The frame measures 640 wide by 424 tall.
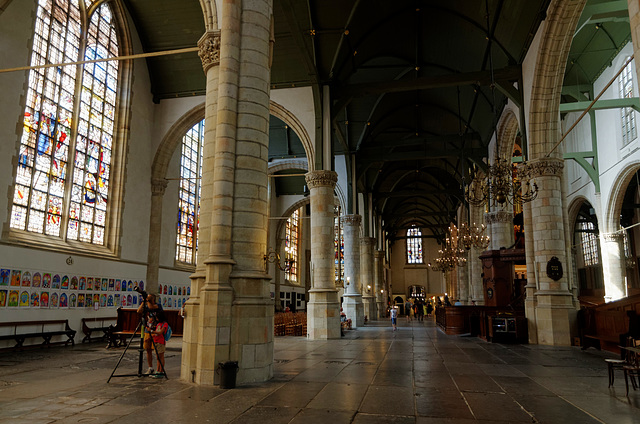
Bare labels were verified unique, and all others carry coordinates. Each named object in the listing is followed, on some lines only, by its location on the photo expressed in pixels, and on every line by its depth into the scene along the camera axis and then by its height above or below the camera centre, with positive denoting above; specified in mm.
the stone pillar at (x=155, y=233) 18609 +2358
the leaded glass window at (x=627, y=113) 18812 +7688
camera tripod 7473 -861
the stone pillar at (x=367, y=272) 28531 +1304
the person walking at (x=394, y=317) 19609 -991
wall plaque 13273 +716
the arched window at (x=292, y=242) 35938 +3969
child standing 7531 -695
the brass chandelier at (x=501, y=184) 11641 +2794
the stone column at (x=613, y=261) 22031 +1592
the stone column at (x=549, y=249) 13195 +1327
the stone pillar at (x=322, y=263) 15688 +1012
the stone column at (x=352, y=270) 22812 +1140
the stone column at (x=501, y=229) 21359 +2956
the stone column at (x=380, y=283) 36375 +827
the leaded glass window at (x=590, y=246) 29672 +3188
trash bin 6668 -1175
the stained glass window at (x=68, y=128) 13414 +5138
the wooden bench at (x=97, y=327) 14297 -1119
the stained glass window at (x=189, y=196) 21578 +4577
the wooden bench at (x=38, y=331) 11852 -1097
